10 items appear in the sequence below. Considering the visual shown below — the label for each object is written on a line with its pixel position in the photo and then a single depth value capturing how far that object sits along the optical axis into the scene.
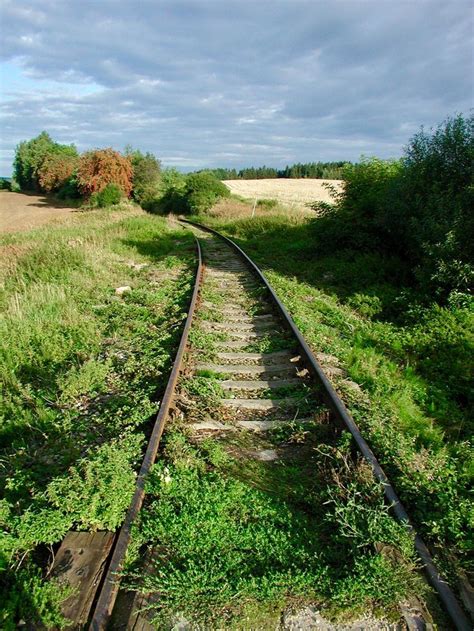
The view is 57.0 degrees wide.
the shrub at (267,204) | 26.59
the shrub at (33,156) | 74.69
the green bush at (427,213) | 7.66
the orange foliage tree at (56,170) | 65.88
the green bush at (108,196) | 43.94
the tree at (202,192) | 34.47
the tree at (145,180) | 47.59
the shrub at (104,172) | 45.72
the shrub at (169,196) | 38.81
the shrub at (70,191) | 57.50
